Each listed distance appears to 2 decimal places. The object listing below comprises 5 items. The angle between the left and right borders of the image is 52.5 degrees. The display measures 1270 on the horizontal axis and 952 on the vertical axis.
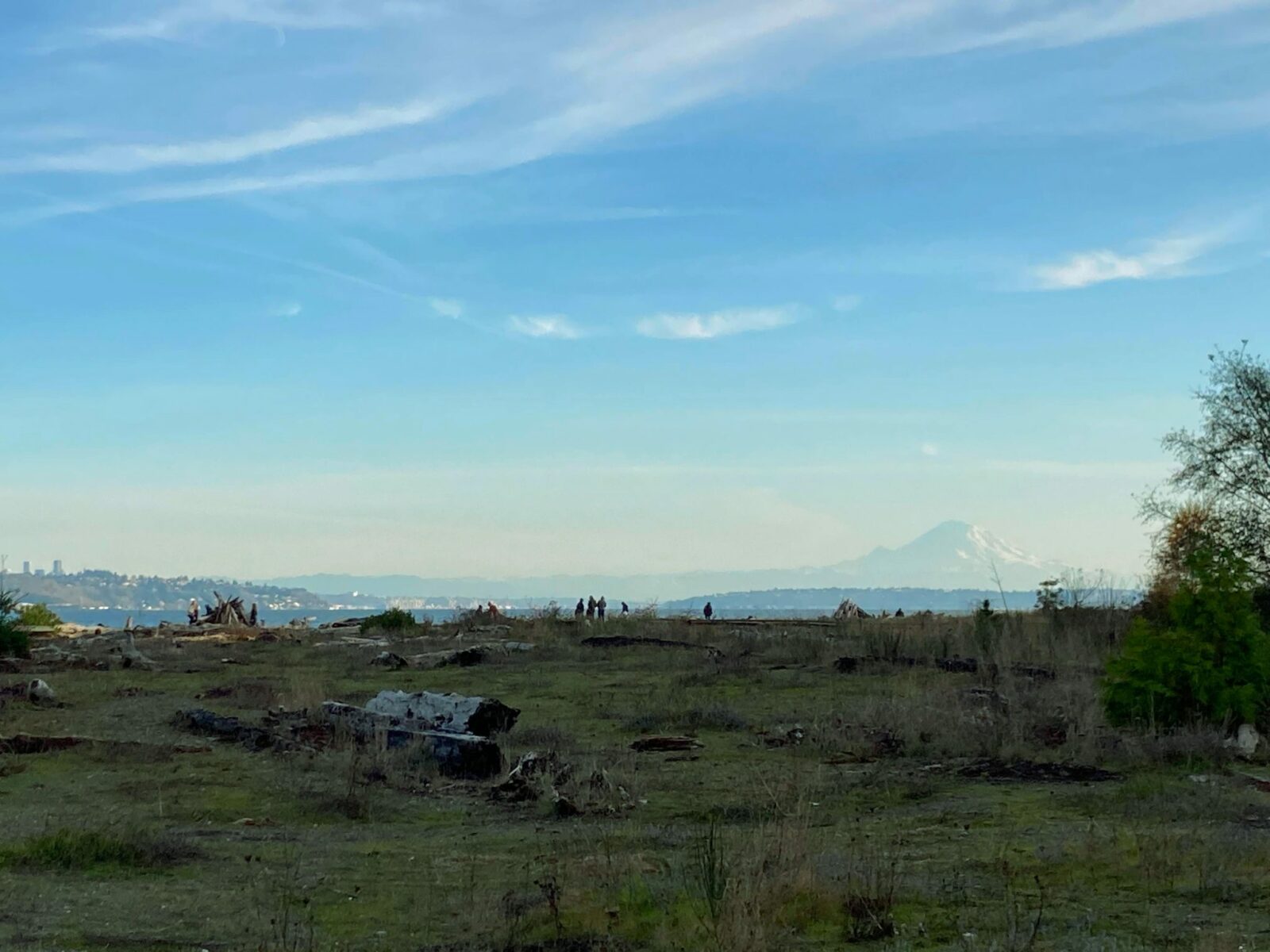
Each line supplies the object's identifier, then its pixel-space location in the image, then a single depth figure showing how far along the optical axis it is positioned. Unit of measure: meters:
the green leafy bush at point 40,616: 43.34
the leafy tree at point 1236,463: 35.69
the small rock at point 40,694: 19.70
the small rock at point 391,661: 26.73
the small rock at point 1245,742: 13.68
